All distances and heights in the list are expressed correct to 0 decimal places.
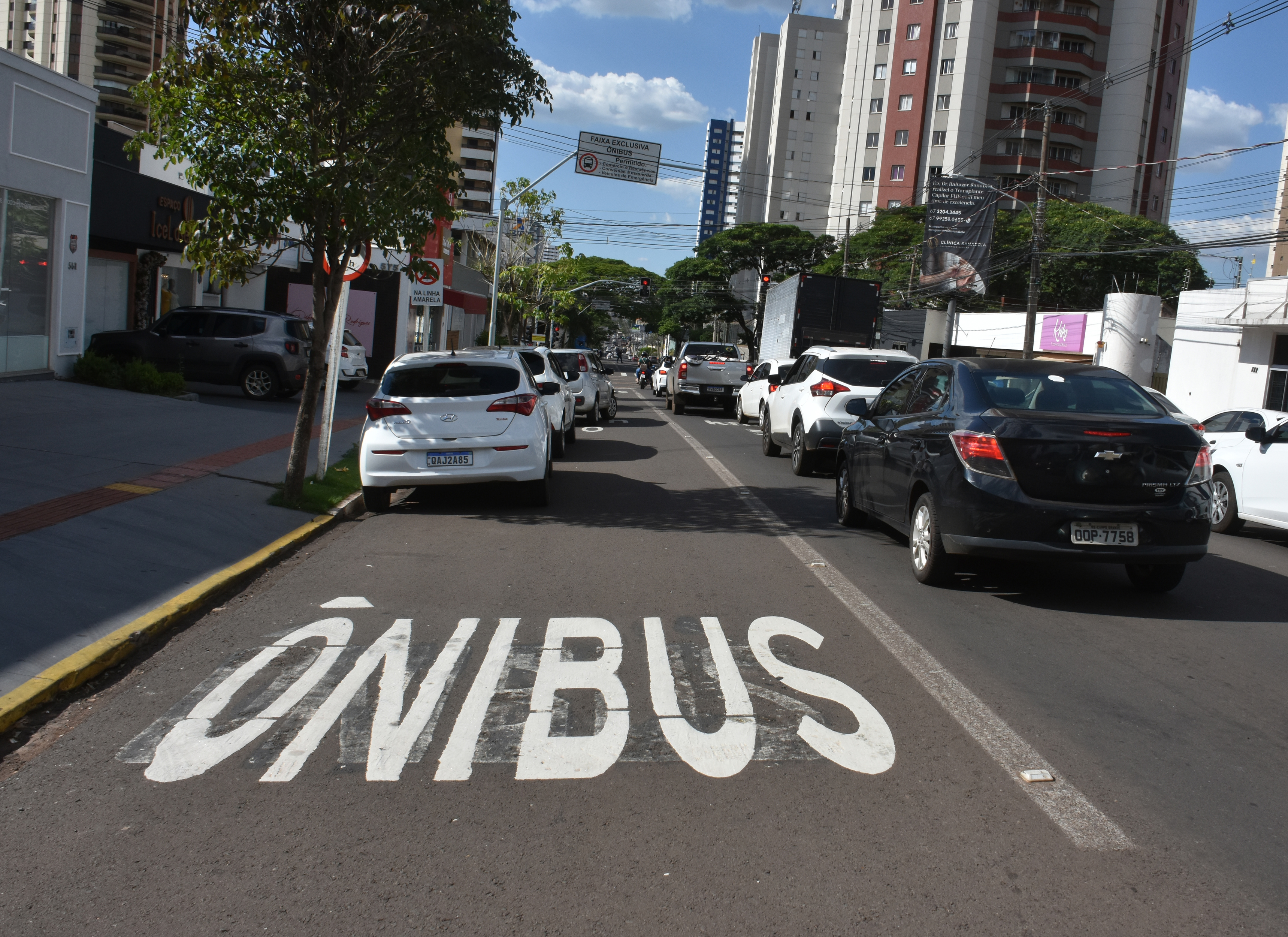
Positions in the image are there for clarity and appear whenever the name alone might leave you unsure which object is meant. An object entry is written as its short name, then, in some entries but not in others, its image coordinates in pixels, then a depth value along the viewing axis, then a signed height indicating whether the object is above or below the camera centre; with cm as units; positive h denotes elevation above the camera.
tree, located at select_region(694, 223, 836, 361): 8088 +935
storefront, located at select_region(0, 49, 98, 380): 1702 +159
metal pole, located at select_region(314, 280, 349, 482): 1139 -46
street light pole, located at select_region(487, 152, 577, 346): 3375 +440
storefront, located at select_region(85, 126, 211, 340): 2042 +172
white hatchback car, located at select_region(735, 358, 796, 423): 1892 -28
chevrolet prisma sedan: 701 -49
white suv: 1412 -10
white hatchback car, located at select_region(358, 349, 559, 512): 1043 -78
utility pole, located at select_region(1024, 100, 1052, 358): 3044 +401
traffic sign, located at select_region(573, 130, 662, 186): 2902 +549
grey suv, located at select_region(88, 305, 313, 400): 2155 -38
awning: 4484 +226
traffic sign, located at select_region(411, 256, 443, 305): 1558 +80
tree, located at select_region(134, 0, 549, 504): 960 +200
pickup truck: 2794 -21
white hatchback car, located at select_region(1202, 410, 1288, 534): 1136 -56
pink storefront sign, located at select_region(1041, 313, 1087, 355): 4559 +304
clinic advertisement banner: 3641 +545
